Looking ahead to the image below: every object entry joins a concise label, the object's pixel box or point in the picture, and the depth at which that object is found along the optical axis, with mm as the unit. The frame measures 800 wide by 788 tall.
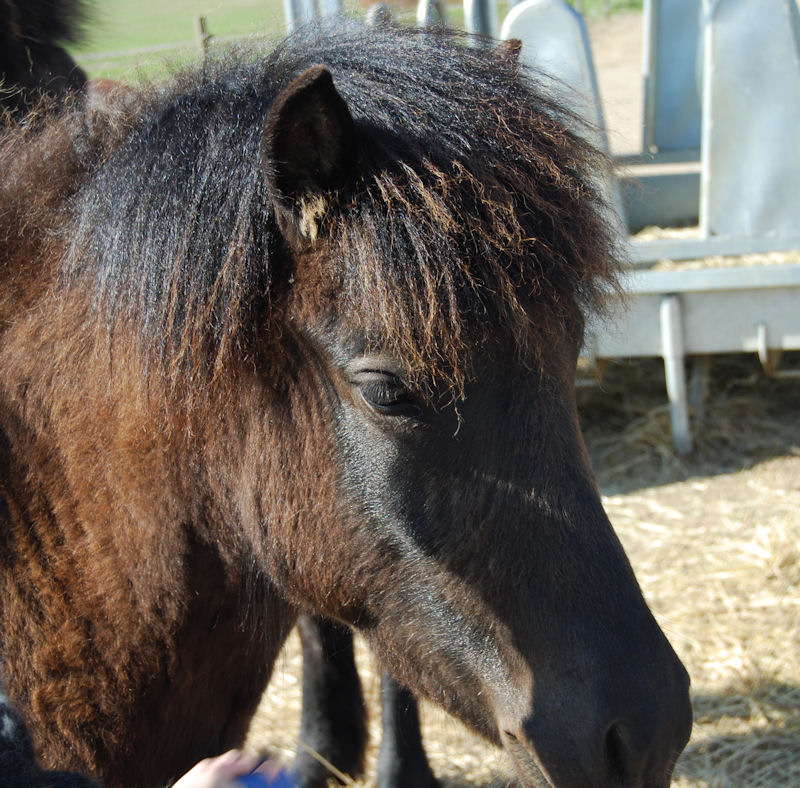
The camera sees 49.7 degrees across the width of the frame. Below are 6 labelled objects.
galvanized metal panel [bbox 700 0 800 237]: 4504
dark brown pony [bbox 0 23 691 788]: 1521
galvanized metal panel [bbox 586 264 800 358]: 4527
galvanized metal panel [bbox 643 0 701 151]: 6152
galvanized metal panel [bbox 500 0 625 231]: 4676
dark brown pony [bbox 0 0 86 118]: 2574
